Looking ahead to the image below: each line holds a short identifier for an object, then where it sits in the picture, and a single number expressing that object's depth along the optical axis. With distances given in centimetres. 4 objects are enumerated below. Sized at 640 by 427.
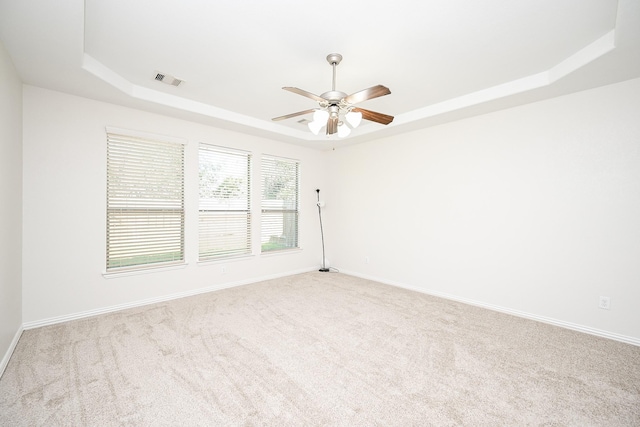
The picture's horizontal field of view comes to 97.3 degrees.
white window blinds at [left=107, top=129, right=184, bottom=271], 348
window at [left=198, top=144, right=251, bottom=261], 430
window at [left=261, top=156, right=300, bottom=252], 508
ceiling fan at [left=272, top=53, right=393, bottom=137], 230
